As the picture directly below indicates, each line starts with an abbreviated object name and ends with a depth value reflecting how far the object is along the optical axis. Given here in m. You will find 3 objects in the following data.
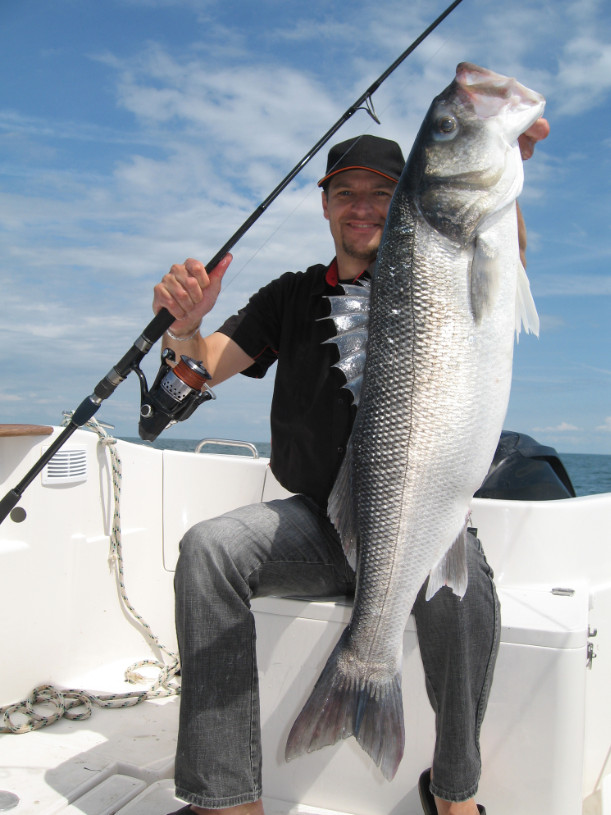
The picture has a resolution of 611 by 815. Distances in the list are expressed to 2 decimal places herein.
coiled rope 3.07
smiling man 2.06
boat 2.22
